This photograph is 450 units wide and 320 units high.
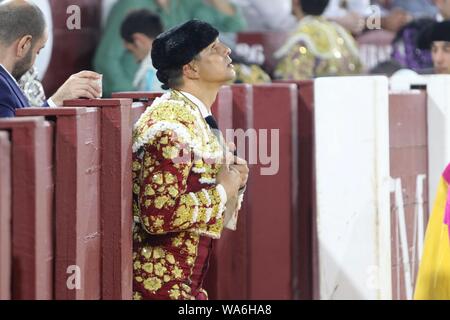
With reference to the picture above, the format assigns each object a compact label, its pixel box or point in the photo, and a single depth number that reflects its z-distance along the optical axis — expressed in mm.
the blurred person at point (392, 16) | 19500
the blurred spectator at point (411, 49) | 17641
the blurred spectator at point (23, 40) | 7703
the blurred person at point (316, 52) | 16562
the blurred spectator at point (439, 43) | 14720
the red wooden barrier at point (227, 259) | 10266
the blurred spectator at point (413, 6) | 19781
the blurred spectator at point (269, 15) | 17578
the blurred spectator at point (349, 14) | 18250
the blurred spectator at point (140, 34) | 14285
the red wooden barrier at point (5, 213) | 5977
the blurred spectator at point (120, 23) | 14422
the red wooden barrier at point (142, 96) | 8719
